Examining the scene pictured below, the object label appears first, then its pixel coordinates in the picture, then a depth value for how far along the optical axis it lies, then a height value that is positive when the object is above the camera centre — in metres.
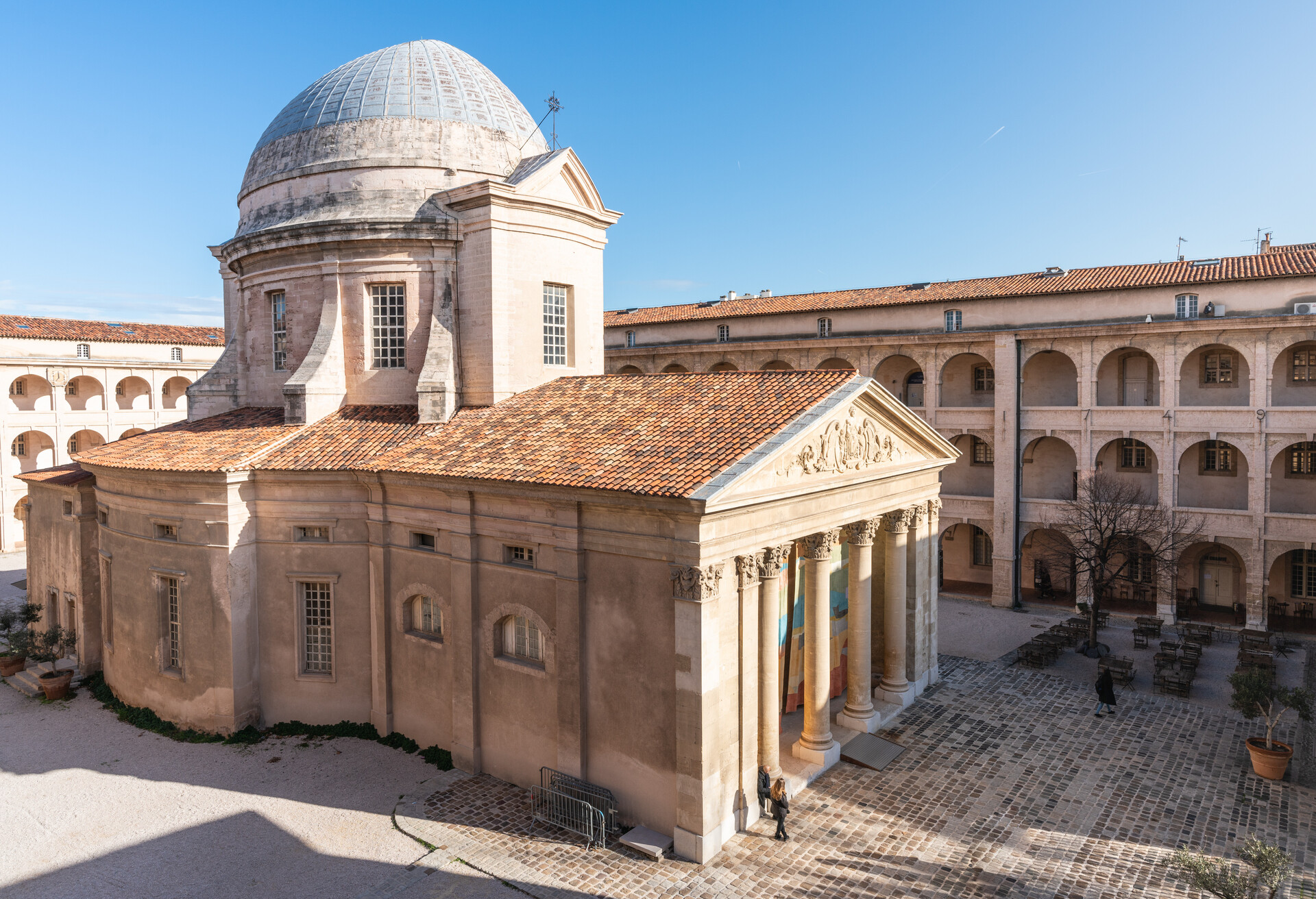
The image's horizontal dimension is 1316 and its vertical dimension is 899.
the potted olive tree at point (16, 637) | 26.28 -7.14
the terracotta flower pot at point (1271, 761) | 18.38 -8.02
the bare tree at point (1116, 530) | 31.19 -4.55
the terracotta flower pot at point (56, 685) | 24.33 -7.93
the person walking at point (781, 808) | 15.78 -7.74
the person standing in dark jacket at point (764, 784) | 16.34 -7.53
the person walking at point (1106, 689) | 22.23 -7.64
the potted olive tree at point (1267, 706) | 18.44 -7.06
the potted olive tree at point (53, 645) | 26.30 -7.35
